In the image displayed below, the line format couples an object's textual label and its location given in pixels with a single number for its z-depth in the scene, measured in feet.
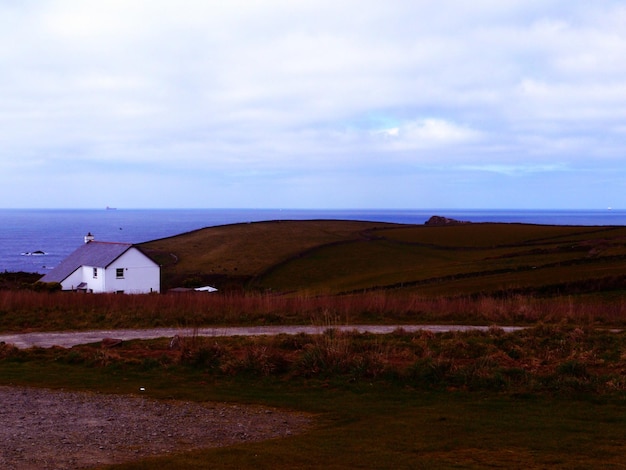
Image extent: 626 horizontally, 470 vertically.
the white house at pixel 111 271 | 179.52
